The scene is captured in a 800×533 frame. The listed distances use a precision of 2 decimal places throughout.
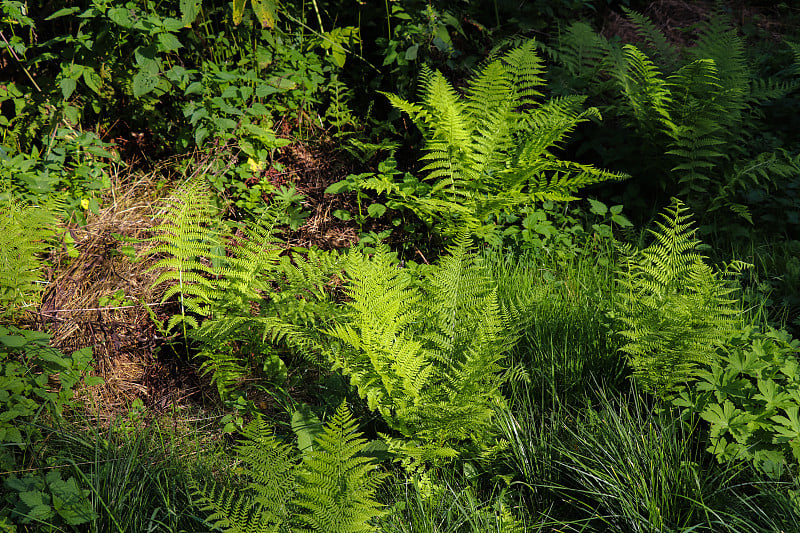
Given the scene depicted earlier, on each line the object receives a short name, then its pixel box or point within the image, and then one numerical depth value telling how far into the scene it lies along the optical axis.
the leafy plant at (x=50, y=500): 1.83
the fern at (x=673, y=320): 2.15
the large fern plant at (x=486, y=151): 3.17
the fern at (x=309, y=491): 1.65
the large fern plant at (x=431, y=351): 2.10
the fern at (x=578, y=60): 3.72
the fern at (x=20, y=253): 2.55
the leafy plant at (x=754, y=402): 1.88
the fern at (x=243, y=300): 2.46
